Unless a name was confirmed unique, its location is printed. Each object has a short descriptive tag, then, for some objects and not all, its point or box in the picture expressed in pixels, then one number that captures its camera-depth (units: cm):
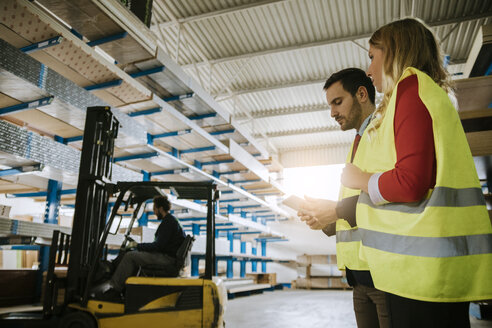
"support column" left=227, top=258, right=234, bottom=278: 1240
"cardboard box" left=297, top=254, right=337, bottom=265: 1736
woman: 96
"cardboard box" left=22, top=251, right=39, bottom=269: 1262
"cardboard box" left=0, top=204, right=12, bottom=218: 519
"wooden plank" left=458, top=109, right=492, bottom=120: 330
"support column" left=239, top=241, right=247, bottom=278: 1422
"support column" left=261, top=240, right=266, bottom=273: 1718
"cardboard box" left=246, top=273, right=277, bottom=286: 1547
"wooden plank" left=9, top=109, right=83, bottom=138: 480
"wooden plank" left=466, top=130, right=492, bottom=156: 324
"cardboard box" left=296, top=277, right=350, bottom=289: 1649
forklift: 389
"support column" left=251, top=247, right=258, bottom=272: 1655
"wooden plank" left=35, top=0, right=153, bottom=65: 423
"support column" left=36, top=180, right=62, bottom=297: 570
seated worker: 411
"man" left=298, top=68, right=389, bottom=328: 141
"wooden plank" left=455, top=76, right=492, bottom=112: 353
